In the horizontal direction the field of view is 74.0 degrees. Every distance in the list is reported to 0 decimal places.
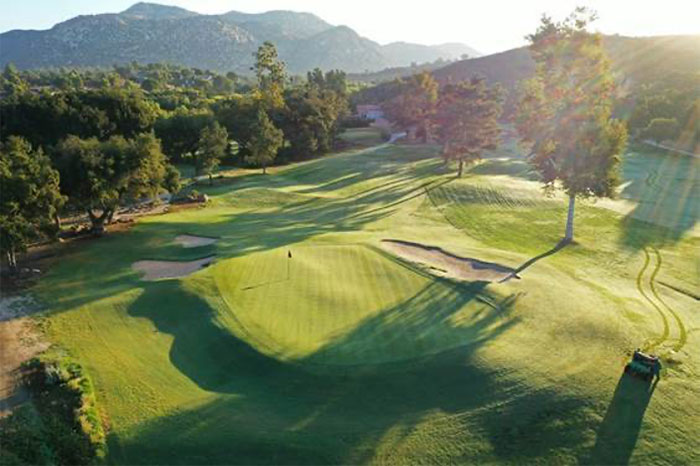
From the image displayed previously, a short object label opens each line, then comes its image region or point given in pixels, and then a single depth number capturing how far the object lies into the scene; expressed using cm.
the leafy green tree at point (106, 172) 3172
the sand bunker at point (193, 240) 3170
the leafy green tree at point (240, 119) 7250
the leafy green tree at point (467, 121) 6200
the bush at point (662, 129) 7862
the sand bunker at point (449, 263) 2567
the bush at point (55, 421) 1347
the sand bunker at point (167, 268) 2622
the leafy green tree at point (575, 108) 3150
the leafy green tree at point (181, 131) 6762
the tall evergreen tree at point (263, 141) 6370
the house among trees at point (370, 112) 12925
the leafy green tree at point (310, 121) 7956
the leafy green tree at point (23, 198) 2494
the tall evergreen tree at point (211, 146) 5834
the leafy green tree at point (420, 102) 8856
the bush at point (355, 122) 11626
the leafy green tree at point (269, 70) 8908
